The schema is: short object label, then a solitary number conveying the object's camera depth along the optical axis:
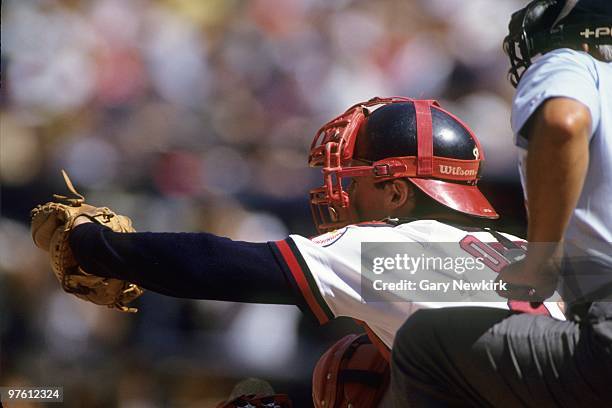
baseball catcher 13.51
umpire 13.10
